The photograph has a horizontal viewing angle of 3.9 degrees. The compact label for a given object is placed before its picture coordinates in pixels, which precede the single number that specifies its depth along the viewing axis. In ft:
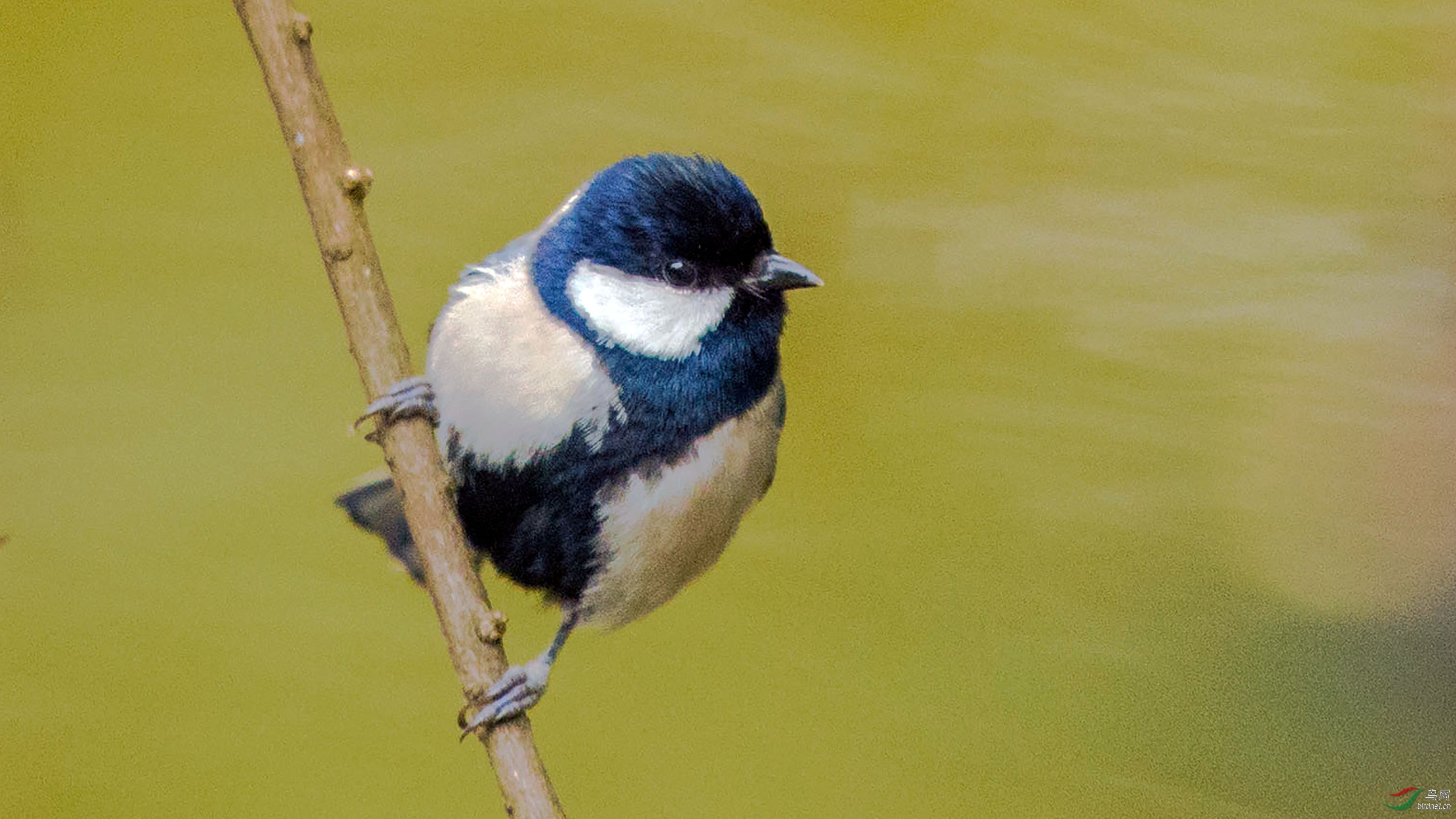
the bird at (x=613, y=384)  9.08
